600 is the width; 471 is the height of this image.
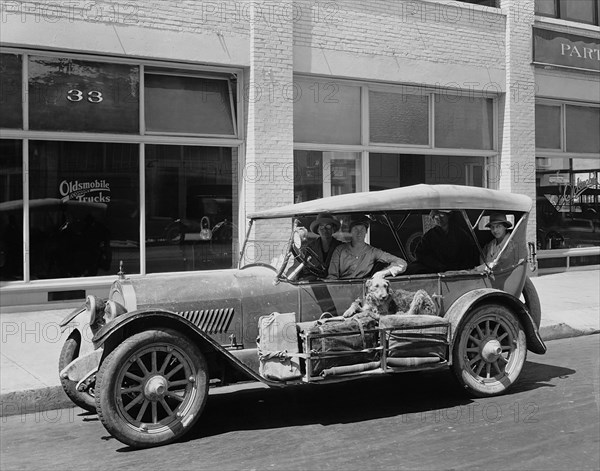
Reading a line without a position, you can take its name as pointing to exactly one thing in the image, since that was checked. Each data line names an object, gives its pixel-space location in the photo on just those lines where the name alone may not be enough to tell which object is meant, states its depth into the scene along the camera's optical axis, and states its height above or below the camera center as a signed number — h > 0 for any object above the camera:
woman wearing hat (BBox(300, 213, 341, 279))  6.81 -0.05
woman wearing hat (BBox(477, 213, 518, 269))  7.42 -0.12
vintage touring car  5.79 -0.80
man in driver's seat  6.84 -0.23
